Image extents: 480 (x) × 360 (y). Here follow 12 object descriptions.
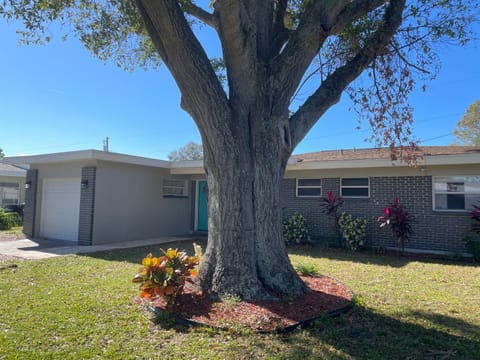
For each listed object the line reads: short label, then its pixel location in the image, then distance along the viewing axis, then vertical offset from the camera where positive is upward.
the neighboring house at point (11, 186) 16.86 +0.54
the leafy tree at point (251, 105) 4.54 +1.47
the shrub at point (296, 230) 11.04 -0.95
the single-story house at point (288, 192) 9.32 +0.32
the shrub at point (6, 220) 14.59 -1.12
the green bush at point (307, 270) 6.12 -1.28
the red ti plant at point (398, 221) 9.16 -0.44
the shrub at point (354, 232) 9.98 -0.86
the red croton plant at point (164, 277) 4.16 -1.02
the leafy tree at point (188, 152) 52.75 +8.05
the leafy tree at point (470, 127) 26.75 +6.94
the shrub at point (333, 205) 10.47 -0.04
